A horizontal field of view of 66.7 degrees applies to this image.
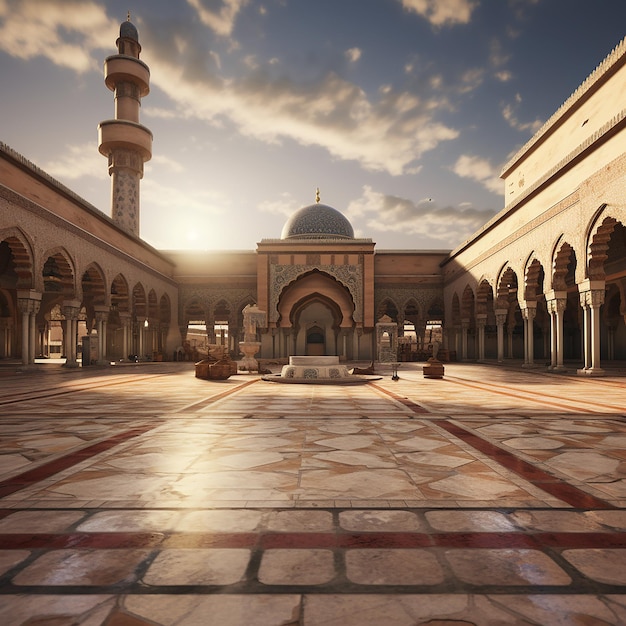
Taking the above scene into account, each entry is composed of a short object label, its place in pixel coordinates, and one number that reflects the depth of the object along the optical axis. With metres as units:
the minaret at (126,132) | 24.23
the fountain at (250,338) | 13.51
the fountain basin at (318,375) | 9.88
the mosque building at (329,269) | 11.95
